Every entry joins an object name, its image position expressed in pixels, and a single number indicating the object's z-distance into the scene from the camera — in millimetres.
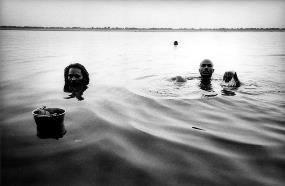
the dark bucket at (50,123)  3368
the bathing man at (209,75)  7912
